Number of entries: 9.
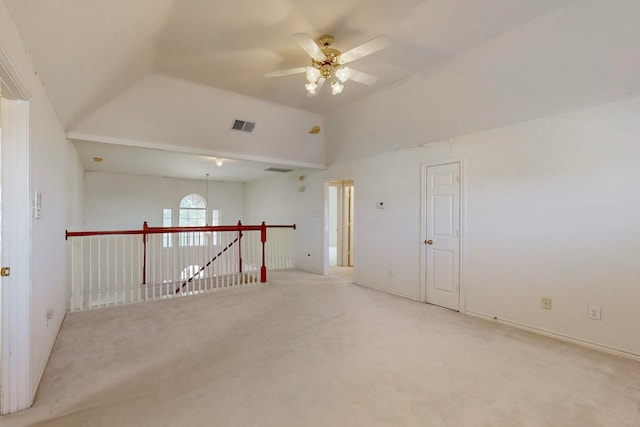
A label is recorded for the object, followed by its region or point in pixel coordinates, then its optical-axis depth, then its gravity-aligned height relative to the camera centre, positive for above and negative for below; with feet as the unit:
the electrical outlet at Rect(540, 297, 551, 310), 10.24 -3.21
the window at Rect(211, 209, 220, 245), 30.30 -0.39
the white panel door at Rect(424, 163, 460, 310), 12.92 -1.03
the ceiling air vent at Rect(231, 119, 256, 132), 14.57 +4.56
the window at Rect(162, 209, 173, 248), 27.35 -0.45
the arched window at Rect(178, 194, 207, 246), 28.67 +0.24
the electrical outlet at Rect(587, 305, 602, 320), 9.23 -3.20
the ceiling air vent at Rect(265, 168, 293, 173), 22.25 +3.46
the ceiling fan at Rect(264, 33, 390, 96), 7.62 +4.50
